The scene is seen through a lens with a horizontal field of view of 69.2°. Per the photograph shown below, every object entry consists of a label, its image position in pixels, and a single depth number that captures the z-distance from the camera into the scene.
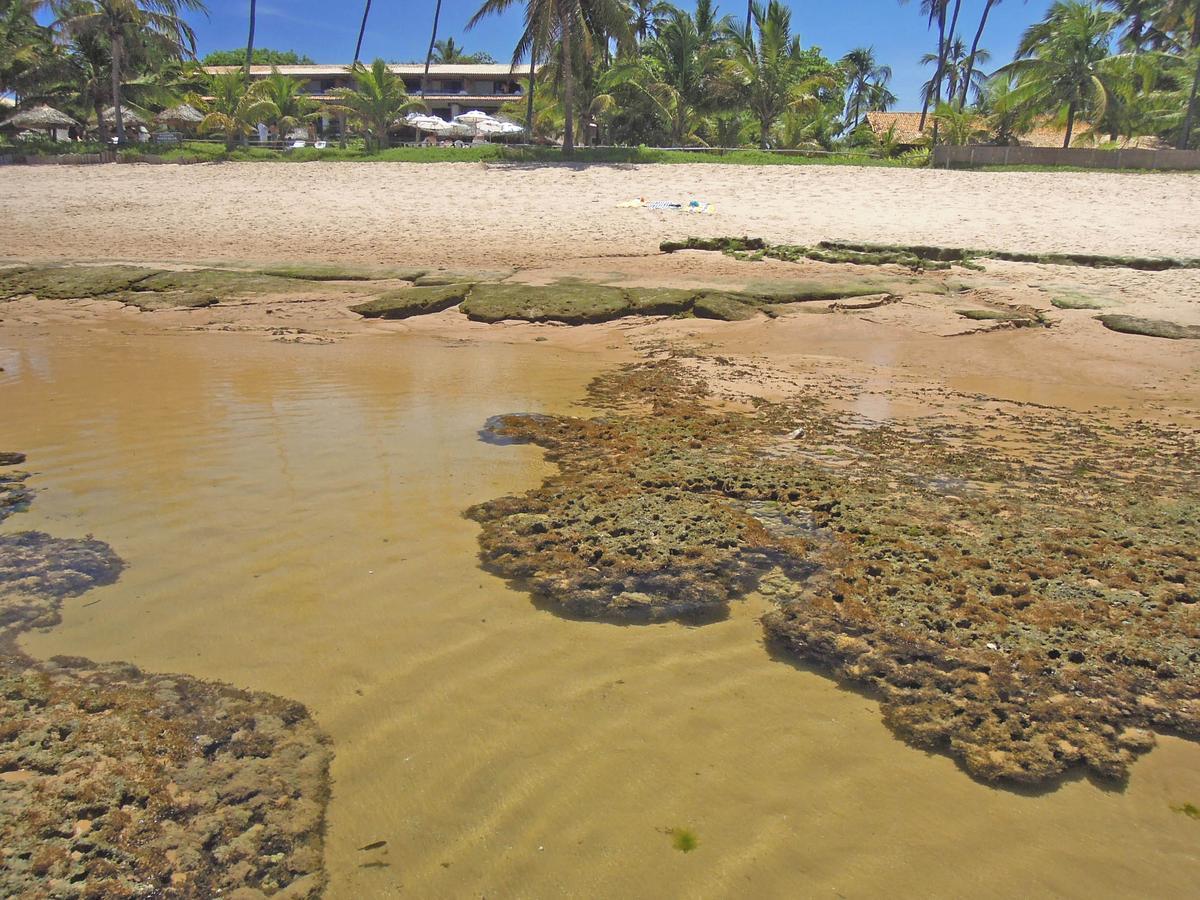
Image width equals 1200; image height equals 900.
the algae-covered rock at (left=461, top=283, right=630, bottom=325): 9.17
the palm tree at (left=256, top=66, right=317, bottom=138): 30.42
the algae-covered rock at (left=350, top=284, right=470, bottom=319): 9.70
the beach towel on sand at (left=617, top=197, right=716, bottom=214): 16.47
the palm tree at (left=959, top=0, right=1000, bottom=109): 37.62
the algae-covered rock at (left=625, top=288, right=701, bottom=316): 9.41
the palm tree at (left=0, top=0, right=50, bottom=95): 28.95
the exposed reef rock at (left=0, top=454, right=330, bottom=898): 1.94
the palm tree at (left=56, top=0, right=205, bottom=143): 27.41
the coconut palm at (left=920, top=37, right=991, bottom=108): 43.18
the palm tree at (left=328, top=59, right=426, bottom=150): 26.61
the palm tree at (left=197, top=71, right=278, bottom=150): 27.36
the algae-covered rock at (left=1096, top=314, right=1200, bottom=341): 8.38
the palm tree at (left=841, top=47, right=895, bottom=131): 59.53
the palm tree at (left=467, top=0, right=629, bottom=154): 23.31
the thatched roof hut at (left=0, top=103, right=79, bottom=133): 31.84
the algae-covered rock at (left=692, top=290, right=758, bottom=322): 9.24
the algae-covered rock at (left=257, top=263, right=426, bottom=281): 11.31
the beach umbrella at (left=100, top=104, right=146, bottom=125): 33.19
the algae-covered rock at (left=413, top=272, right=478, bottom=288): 10.77
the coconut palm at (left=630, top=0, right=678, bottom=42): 33.12
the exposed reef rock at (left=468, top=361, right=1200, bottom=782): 2.57
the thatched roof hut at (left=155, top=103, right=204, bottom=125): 32.94
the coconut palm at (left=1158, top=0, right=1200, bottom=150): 27.89
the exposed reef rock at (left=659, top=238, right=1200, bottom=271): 11.90
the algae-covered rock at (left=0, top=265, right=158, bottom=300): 10.82
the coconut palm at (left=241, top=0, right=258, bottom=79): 38.86
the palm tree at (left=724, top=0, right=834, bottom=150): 26.72
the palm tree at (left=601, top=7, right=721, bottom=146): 30.17
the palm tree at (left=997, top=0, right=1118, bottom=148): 26.20
